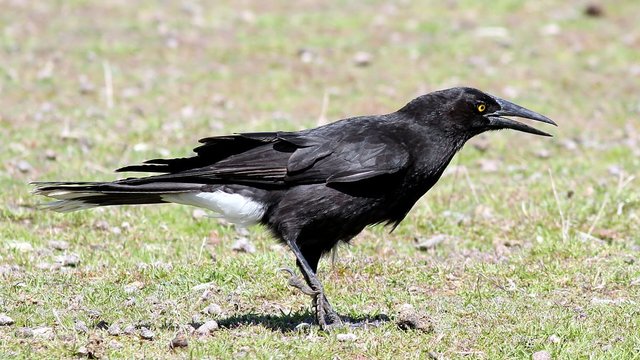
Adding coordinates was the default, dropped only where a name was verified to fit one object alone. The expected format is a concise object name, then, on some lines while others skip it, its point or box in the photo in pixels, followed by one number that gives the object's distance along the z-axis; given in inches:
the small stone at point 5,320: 507.2
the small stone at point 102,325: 505.9
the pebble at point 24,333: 490.0
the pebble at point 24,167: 837.8
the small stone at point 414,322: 508.3
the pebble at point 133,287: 573.0
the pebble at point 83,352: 463.8
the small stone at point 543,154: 954.2
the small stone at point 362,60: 1254.9
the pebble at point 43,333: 486.0
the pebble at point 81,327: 495.5
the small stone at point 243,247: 672.4
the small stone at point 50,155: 872.3
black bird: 533.6
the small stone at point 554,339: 495.2
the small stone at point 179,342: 475.5
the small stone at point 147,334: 492.7
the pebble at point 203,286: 580.7
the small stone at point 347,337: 494.0
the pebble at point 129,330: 497.0
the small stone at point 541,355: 475.8
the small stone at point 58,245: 660.7
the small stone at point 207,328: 499.2
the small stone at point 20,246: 644.1
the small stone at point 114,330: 494.0
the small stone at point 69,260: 623.8
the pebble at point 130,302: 547.1
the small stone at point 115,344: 475.5
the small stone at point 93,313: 526.6
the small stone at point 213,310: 545.7
